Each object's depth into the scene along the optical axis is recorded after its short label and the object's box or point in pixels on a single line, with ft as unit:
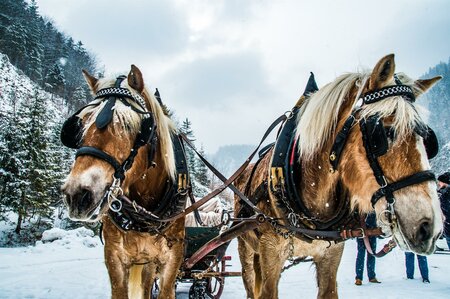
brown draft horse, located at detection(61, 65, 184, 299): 7.04
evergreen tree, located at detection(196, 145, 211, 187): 126.31
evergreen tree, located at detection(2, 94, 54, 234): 67.67
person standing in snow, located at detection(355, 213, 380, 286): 24.43
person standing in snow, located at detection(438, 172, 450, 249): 22.73
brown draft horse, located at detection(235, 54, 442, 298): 5.74
